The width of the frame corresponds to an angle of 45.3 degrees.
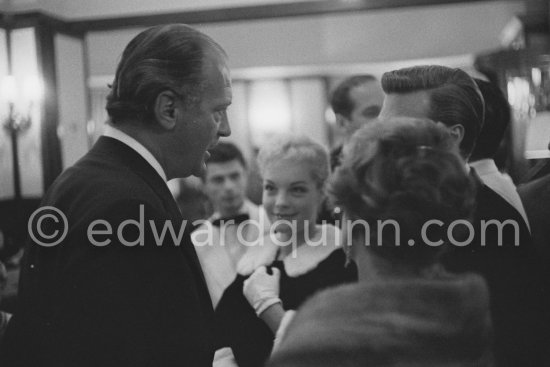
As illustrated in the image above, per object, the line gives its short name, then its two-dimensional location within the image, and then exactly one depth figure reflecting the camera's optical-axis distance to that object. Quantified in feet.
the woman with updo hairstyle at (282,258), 5.95
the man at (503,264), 4.42
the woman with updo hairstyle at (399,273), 3.20
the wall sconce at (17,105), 18.76
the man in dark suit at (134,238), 3.97
